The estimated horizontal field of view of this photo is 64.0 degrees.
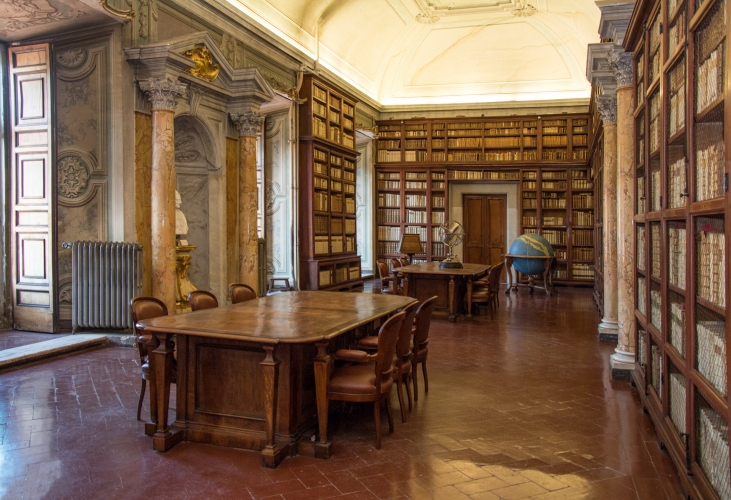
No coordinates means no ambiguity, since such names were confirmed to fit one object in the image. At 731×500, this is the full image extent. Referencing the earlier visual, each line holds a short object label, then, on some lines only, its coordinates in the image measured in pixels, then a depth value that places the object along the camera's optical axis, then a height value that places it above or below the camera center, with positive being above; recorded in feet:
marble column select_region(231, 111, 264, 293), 28.27 +1.75
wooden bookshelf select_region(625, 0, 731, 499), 7.68 +0.10
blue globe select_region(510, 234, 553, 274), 39.17 -0.61
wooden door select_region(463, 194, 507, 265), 47.34 +1.17
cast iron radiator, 20.47 -1.30
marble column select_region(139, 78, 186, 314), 21.61 +1.98
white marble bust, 23.86 +0.92
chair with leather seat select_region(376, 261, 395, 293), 29.97 -1.76
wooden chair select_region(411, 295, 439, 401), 14.33 -2.40
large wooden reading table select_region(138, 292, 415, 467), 10.81 -2.70
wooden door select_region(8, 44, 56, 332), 21.62 +2.31
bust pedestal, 23.54 -1.34
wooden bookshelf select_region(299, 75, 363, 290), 35.42 +3.56
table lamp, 44.88 -0.13
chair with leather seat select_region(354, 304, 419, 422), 12.82 -2.38
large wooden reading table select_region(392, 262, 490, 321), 27.91 -2.10
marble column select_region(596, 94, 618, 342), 22.07 +0.97
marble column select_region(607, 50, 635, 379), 17.07 +0.75
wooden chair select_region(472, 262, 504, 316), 28.43 -2.47
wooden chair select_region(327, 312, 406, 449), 11.38 -2.70
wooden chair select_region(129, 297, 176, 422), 11.87 -1.86
